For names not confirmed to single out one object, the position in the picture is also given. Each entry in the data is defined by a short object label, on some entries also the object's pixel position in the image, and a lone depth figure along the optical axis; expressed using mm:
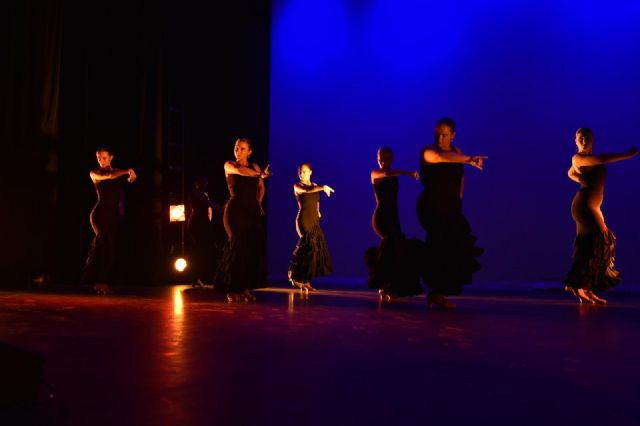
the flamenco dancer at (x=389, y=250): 7359
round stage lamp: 10469
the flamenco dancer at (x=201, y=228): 9711
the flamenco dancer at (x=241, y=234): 7484
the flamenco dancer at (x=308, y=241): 9234
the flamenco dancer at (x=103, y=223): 8656
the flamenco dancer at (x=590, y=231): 7039
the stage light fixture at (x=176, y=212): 10336
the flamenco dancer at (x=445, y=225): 6773
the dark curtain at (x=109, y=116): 9969
